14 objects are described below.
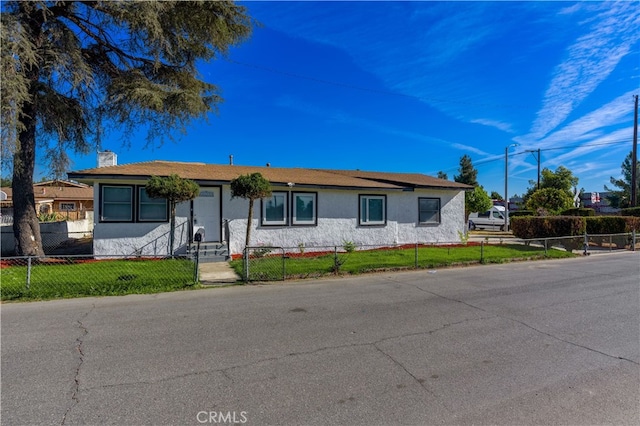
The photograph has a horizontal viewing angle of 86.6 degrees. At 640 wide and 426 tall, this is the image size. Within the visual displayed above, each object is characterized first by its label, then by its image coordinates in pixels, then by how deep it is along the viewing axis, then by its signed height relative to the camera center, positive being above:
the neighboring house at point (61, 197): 32.56 +2.40
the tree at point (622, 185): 48.72 +5.49
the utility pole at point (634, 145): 25.83 +5.86
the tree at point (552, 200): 24.89 +1.61
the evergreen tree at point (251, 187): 11.27 +1.16
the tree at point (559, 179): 39.06 +5.08
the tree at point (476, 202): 27.78 +1.62
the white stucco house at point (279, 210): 11.91 +0.46
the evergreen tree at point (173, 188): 10.46 +1.02
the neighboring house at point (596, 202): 57.16 +3.84
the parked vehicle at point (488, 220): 28.89 +0.15
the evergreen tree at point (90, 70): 9.93 +5.17
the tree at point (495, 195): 63.83 +5.05
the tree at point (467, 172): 48.53 +7.16
